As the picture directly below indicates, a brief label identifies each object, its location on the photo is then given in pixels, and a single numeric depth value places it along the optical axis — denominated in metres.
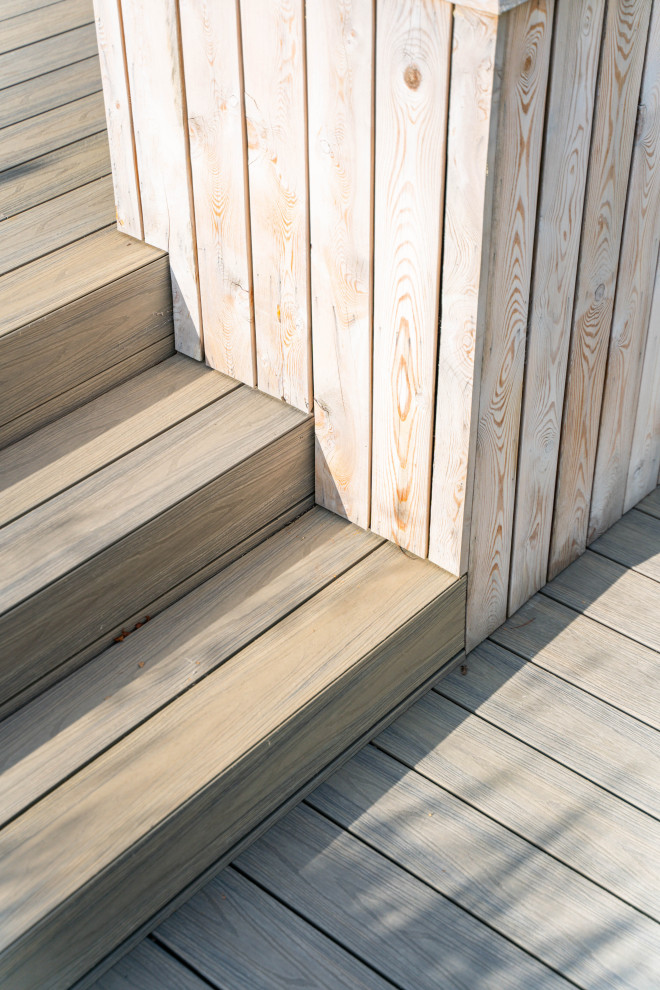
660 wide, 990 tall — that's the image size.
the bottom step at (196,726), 1.62
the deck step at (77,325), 2.08
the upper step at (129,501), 1.85
